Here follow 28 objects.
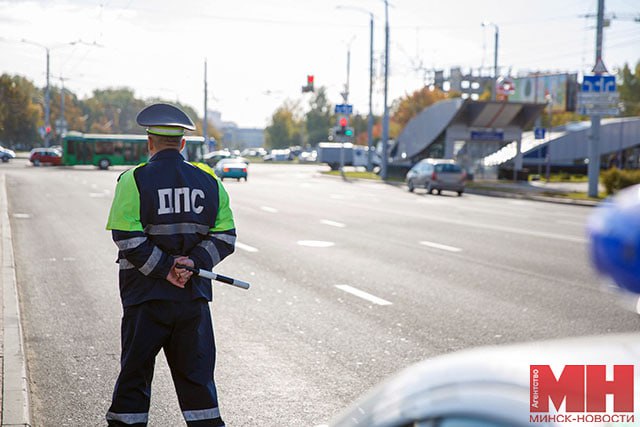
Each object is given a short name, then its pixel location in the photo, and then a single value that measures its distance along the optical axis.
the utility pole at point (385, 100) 48.16
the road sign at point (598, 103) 29.80
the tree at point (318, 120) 153.25
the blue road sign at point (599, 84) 29.86
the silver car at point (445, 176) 34.59
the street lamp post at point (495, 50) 54.04
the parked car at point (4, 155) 73.44
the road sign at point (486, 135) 46.77
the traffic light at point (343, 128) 56.50
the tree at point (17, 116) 79.44
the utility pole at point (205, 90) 70.57
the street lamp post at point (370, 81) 52.59
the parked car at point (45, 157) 64.88
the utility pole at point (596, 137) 30.19
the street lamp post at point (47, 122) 73.10
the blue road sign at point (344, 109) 58.89
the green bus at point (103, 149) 62.31
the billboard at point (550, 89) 70.62
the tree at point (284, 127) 150.00
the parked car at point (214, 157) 67.01
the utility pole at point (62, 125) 79.62
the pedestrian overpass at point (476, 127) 45.94
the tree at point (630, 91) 120.25
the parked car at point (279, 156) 113.62
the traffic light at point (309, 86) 50.34
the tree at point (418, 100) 98.50
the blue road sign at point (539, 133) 42.59
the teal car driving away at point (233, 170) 48.47
